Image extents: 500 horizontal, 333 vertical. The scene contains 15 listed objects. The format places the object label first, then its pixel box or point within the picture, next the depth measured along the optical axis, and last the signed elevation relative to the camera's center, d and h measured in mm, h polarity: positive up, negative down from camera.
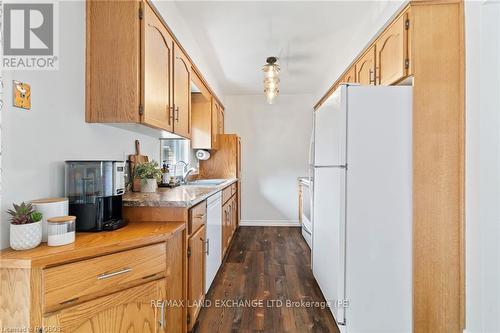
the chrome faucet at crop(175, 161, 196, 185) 2858 -117
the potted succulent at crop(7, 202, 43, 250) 919 -252
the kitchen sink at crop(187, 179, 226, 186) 3128 -238
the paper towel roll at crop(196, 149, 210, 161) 3629 +156
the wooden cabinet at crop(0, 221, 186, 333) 836 -490
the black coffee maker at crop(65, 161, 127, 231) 1191 -148
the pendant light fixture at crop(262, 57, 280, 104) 2565 +971
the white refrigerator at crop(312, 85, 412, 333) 1545 -305
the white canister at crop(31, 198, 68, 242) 1026 -197
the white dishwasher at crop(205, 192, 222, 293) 1997 -683
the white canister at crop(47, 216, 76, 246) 967 -279
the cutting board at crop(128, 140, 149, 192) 1882 +4
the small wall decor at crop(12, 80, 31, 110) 1025 +313
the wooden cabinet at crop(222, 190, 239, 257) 2730 -751
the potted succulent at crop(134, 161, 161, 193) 1849 -83
